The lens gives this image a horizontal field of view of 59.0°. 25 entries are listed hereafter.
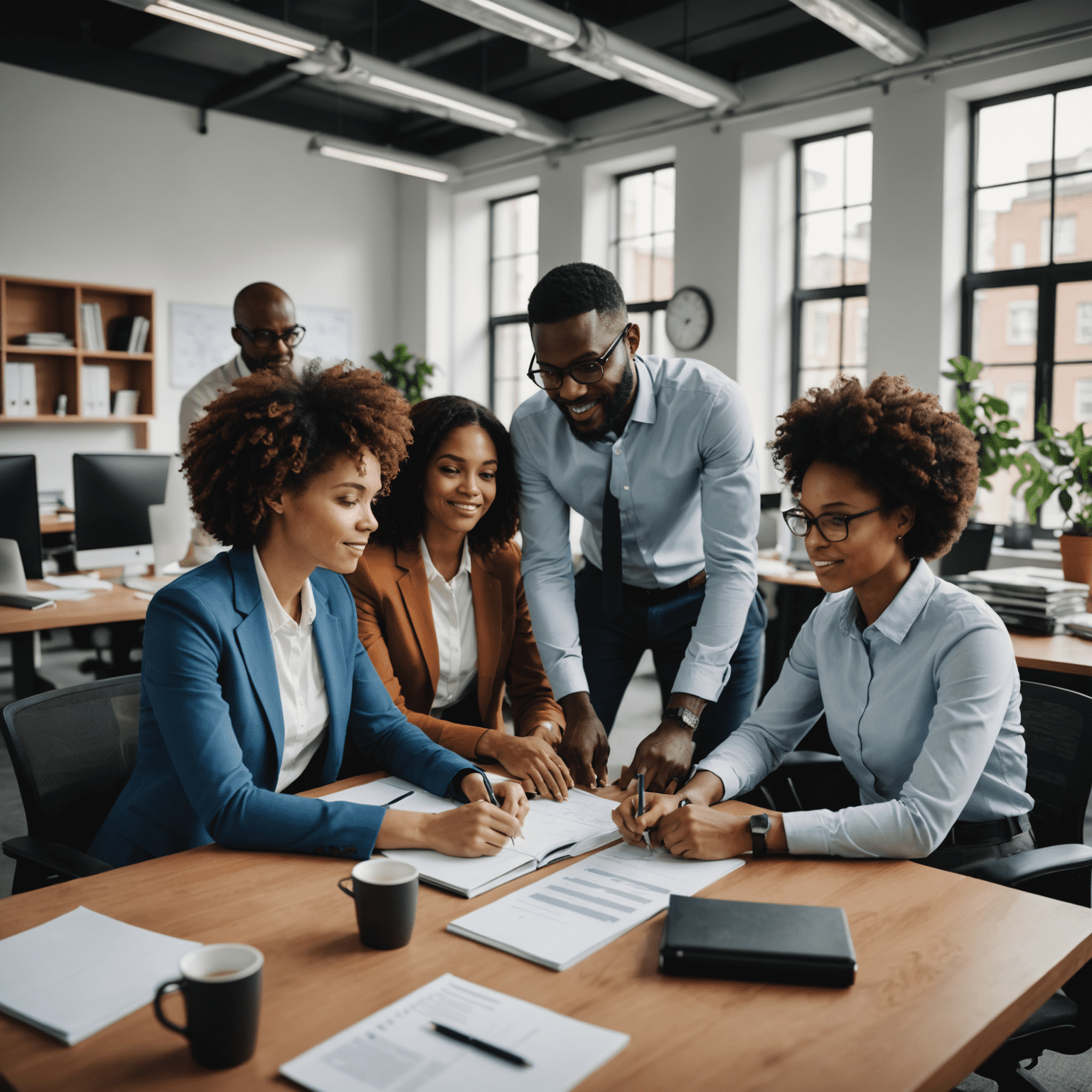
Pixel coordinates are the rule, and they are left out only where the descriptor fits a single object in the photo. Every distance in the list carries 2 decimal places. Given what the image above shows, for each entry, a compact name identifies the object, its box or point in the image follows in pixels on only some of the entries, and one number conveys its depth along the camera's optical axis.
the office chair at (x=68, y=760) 1.53
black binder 0.97
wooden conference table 0.83
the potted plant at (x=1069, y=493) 3.28
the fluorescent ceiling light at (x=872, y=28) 4.35
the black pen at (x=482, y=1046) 0.83
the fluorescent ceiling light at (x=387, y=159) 6.23
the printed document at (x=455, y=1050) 0.81
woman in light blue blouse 1.38
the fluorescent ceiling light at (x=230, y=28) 4.25
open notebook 1.21
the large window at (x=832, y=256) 5.95
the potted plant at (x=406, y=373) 7.33
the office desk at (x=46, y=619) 3.00
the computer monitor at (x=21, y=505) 3.07
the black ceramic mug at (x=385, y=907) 1.01
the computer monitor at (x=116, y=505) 3.48
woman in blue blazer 1.30
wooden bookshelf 6.12
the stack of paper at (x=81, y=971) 0.89
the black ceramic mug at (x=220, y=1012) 0.81
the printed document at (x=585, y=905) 1.04
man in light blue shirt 1.80
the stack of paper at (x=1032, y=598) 3.04
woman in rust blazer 1.95
